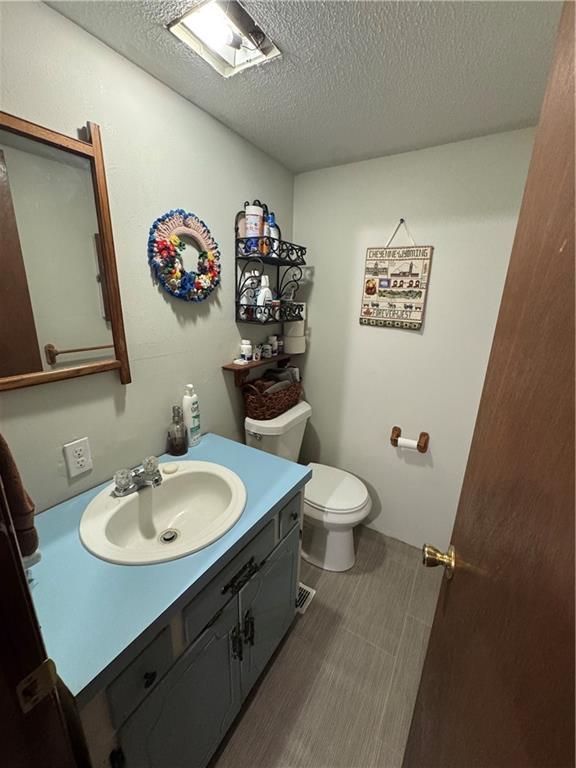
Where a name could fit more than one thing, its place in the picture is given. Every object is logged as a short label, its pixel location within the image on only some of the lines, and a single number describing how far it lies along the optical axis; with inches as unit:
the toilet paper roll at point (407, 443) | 65.7
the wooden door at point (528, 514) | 11.5
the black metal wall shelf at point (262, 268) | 55.9
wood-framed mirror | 30.9
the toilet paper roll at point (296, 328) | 71.4
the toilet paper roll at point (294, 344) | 72.1
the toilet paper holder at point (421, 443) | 64.9
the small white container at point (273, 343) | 69.1
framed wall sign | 59.4
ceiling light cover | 30.9
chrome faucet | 39.4
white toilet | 61.9
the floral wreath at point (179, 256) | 43.4
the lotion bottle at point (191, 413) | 51.0
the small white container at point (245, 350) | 61.0
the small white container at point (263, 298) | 57.9
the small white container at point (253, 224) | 54.6
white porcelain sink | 31.7
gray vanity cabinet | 28.5
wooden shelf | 58.8
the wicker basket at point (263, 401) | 62.0
